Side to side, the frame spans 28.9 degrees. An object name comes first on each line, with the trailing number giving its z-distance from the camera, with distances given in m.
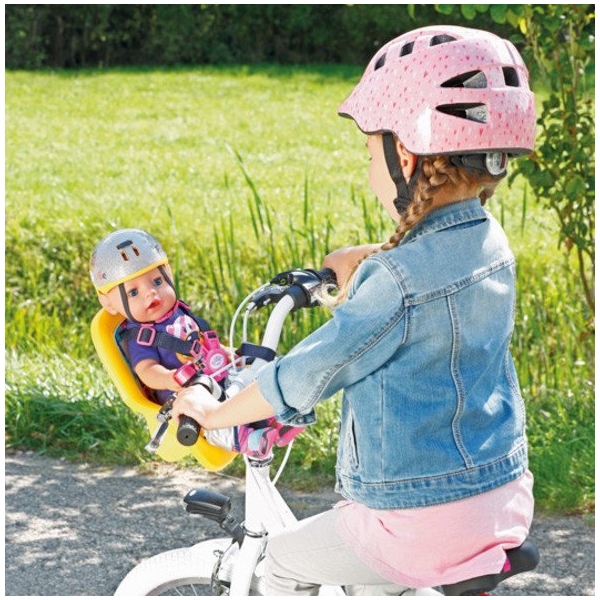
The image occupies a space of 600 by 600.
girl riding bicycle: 2.15
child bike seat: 2.63
